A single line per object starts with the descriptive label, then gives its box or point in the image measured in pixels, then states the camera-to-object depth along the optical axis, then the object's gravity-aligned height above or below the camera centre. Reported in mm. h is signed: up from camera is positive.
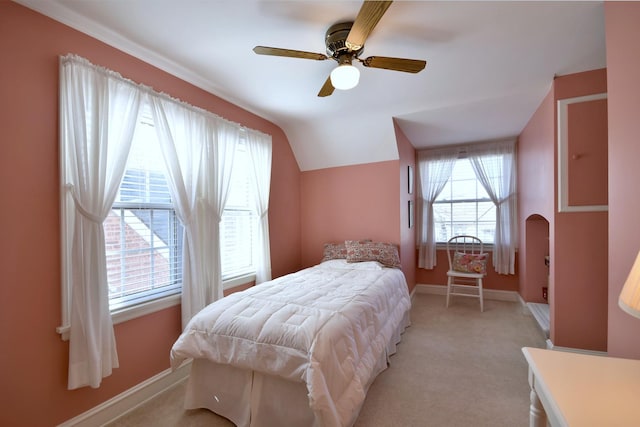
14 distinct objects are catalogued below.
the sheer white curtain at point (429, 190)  4328 +353
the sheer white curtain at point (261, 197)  3090 +185
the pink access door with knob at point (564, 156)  2252 +457
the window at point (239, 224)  2854 -133
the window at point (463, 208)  4152 +39
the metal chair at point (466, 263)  3707 -751
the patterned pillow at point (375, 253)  3260 -514
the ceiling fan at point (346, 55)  1510 +975
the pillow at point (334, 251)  3600 -542
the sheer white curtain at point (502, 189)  3891 +307
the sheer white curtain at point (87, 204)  1596 +61
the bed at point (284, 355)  1438 -845
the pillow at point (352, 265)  3068 -639
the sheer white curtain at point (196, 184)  2174 +262
